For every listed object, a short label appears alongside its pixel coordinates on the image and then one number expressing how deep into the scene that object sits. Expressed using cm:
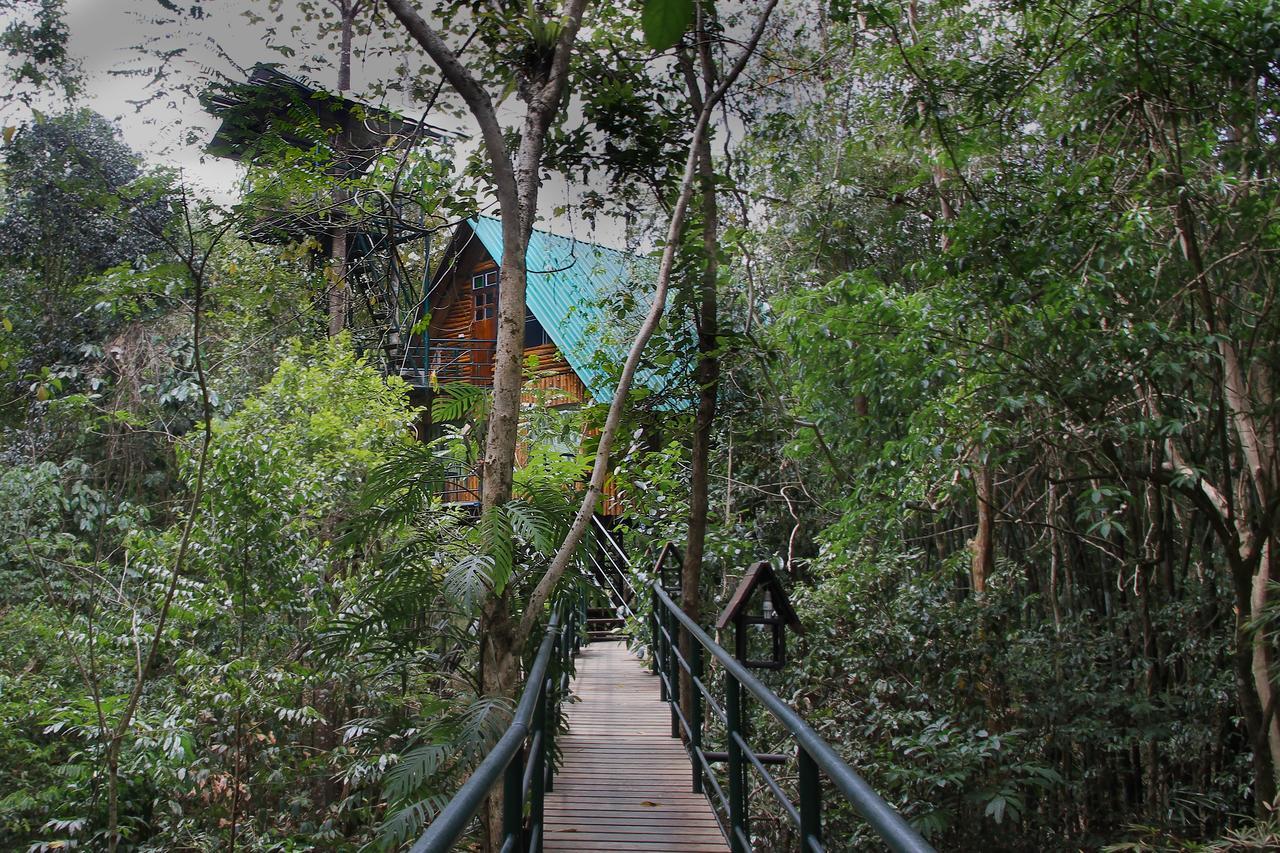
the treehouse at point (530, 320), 795
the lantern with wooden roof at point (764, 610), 397
